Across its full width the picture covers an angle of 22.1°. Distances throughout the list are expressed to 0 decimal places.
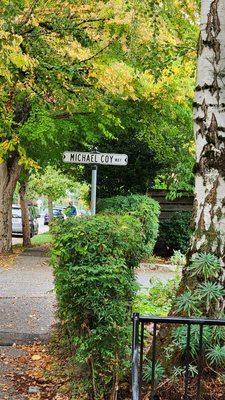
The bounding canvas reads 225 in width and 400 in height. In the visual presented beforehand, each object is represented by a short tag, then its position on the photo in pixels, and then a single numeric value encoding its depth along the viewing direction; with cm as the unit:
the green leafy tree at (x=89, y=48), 700
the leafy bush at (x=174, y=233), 1838
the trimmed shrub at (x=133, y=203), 1413
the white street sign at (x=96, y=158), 809
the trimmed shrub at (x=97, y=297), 427
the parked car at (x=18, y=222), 3284
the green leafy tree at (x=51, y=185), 3838
